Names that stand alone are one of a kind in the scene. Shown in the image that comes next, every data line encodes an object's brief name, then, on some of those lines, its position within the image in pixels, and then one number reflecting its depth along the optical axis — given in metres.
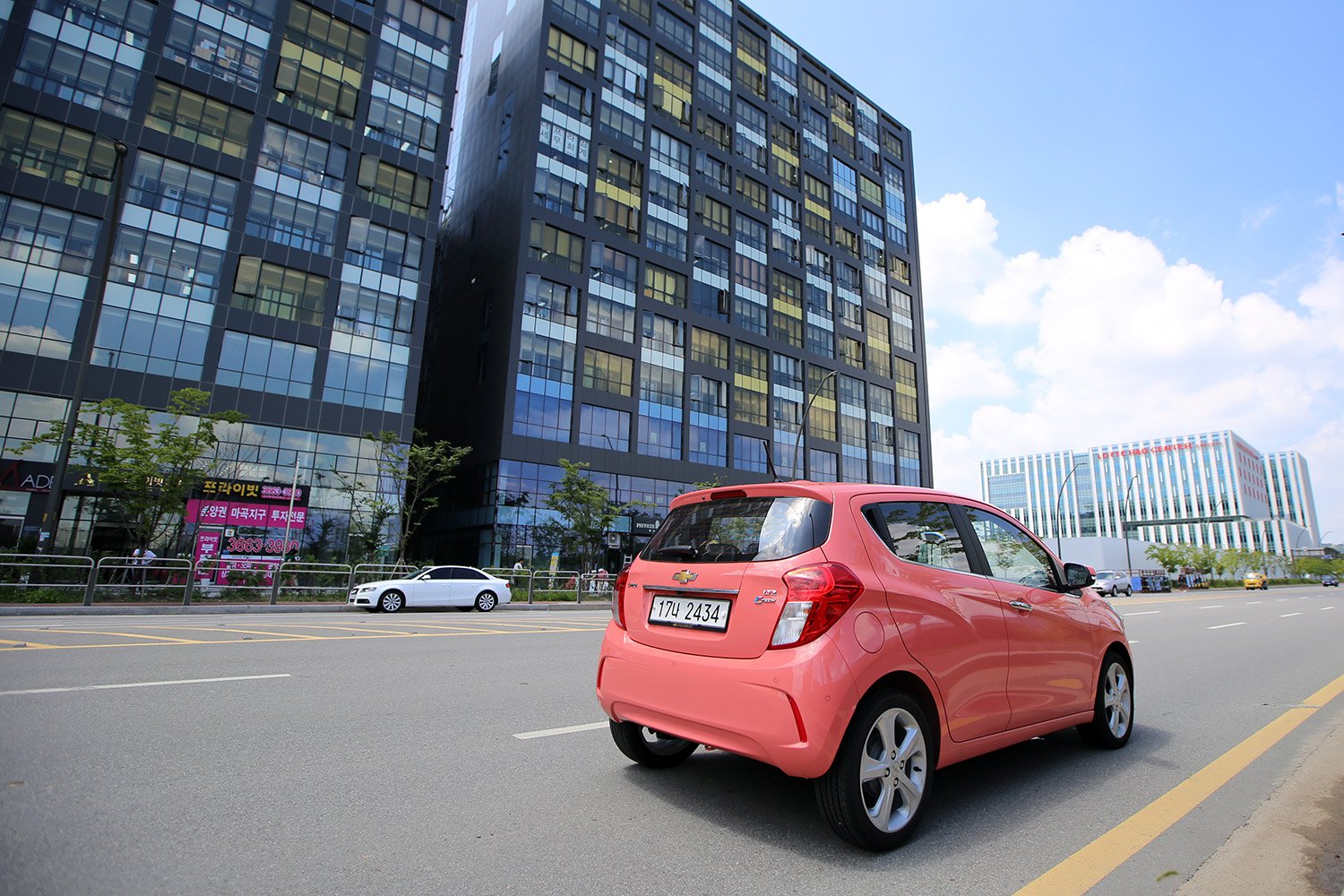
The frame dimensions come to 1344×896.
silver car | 41.53
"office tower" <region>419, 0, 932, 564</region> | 40.41
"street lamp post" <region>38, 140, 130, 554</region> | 17.80
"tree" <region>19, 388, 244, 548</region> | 21.73
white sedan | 19.02
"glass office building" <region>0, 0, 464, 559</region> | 26.95
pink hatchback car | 2.88
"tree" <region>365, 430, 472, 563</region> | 30.42
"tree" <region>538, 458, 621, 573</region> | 34.06
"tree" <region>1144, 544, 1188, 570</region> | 68.00
